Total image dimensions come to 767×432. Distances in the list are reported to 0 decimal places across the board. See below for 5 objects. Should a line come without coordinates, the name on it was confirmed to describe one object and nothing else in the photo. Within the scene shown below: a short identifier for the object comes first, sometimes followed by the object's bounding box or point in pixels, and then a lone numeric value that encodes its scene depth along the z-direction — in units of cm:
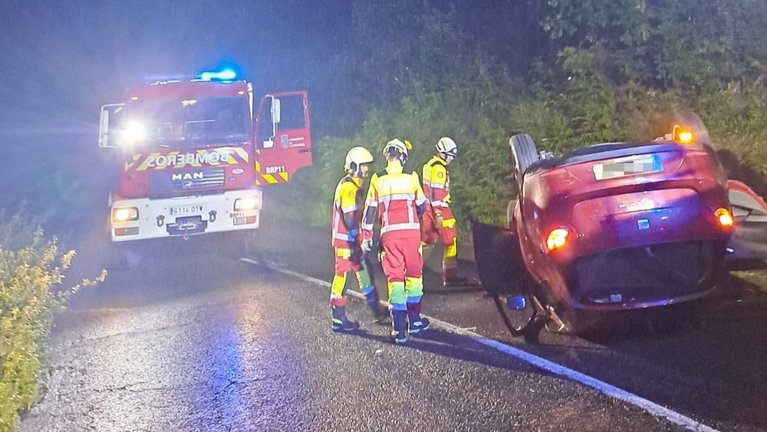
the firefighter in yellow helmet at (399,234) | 679
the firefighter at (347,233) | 728
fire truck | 1166
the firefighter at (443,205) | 878
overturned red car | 580
